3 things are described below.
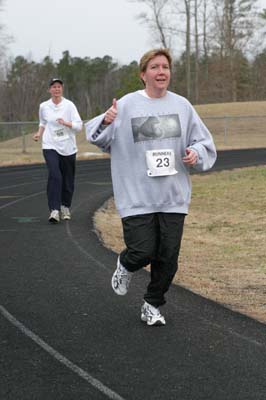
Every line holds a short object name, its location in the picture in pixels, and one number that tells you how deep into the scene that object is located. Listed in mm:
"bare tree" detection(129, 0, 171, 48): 68625
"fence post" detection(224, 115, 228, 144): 39753
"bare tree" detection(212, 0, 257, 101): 72125
